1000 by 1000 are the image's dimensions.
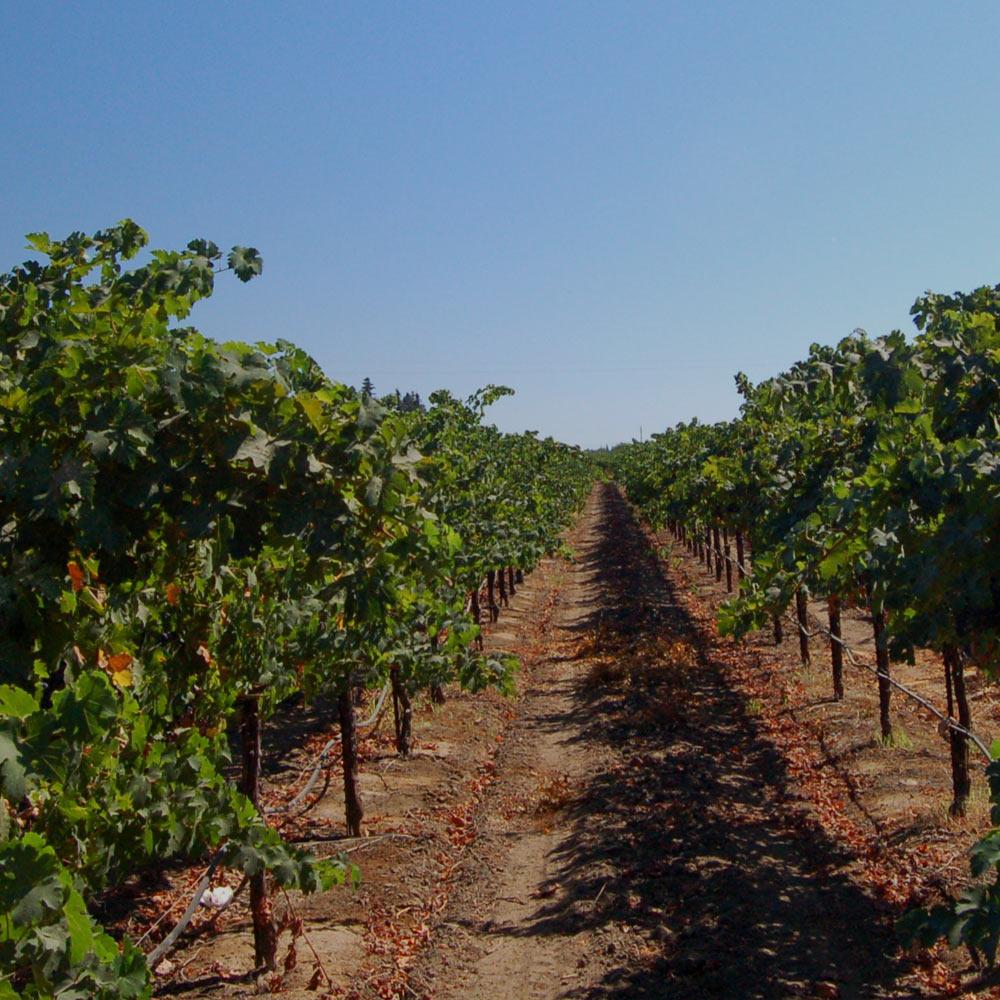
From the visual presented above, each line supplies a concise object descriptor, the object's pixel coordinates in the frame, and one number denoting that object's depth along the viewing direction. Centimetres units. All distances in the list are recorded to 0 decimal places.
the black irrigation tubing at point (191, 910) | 539
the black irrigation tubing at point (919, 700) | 826
